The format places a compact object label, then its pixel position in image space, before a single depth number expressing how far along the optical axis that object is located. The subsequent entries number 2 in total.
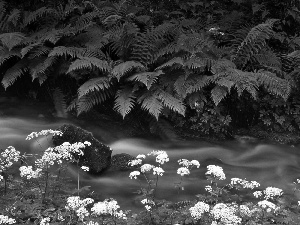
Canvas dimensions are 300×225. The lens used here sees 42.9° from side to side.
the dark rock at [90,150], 5.01
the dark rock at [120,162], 5.19
